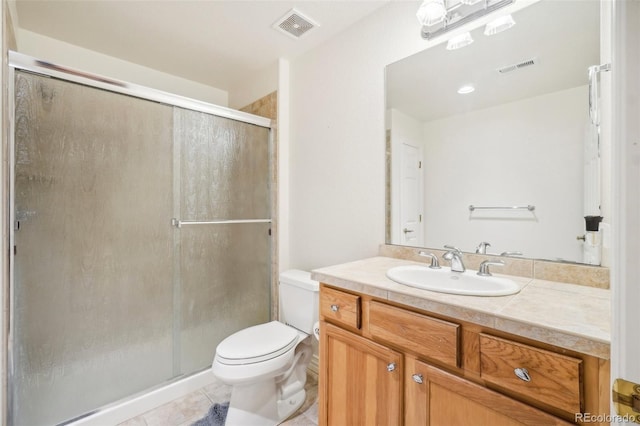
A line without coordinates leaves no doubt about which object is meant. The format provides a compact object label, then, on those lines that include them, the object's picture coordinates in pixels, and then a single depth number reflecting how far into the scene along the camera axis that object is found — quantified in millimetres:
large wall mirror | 1065
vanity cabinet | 660
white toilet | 1371
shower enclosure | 1355
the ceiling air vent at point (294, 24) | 1705
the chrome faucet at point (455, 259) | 1190
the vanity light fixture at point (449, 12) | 1250
